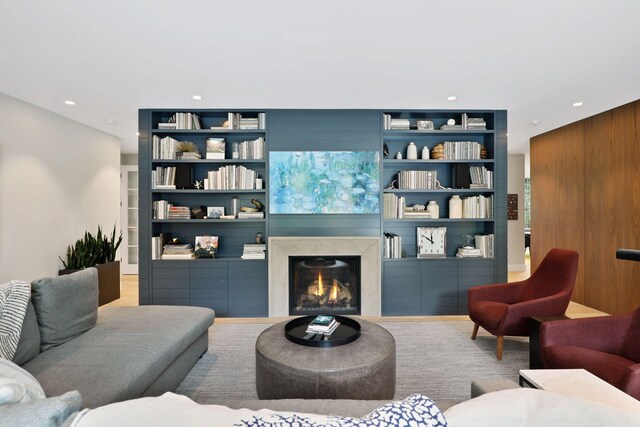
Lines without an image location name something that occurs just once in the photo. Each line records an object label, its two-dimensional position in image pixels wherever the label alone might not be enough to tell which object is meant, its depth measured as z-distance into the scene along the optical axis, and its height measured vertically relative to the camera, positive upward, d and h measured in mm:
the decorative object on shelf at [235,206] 4026 +117
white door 6141 -5
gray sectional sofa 1561 -775
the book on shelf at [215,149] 3961 +819
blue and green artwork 3900 +401
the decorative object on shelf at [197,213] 3998 +31
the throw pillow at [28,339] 1708 -680
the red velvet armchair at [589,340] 1900 -800
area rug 2275 -1235
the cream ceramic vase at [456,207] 4016 +92
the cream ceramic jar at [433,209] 4016 +69
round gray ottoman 1674 -836
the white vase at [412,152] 4012 +781
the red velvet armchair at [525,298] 2666 -769
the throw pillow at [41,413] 696 -440
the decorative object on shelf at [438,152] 4027 +783
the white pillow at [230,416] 672 -445
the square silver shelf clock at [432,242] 3992 -341
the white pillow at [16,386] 834 -510
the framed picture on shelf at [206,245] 3951 -368
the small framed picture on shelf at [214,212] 4066 +43
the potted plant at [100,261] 4254 -609
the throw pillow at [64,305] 1909 -566
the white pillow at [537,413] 728 -462
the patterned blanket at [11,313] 1599 -505
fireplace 3920 -856
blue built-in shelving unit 3869 -184
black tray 1960 -783
